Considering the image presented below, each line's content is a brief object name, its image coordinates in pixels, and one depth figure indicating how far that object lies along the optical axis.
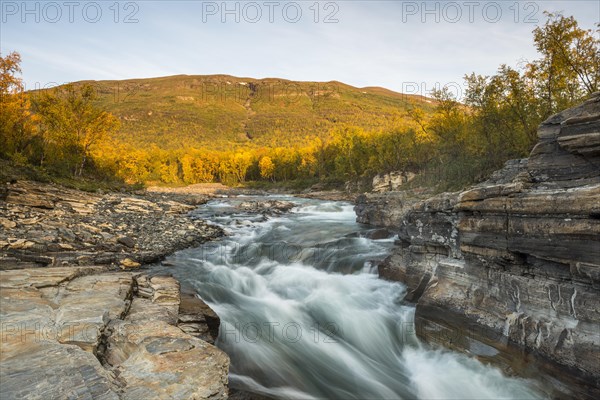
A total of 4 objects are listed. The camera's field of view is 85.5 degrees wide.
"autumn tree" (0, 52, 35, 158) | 20.72
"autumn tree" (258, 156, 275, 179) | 85.12
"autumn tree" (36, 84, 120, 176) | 25.69
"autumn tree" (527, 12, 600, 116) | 16.64
